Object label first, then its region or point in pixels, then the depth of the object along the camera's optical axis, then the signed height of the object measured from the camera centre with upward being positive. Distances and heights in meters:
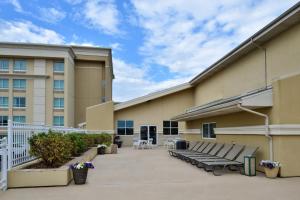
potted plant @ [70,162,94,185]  6.45 -1.74
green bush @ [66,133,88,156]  9.51 -1.40
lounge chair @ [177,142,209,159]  11.33 -2.05
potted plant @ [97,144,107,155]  15.06 -2.39
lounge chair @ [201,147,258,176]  7.93 -1.80
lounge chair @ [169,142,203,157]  12.84 -2.06
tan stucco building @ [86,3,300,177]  7.45 +0.50
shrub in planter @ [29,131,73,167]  6.73 -1.03
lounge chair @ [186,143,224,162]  10.05 -1.85
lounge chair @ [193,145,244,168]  8.74 -1.70
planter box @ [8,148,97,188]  6.14 -1.79
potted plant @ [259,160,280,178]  7.19 -1.80
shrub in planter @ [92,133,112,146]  16.12 -1.86
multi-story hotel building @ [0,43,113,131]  31.18 +4.61
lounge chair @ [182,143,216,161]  10.54 -1.97
